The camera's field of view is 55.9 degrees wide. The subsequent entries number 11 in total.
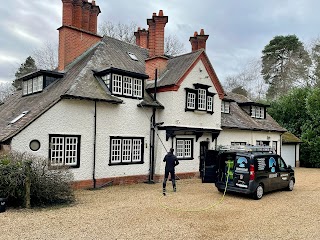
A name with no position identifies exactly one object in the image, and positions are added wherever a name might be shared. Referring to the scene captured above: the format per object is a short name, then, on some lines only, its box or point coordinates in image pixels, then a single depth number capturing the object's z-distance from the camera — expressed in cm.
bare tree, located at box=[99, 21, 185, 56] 3875
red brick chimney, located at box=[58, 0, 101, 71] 1828
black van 1211
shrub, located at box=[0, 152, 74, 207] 945
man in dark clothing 1353
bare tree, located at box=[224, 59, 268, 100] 4809
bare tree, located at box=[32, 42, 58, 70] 3798
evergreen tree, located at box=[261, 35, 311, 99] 4131
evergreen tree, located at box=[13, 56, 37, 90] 4400
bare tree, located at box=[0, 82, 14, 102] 4603
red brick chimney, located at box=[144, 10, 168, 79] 1811
